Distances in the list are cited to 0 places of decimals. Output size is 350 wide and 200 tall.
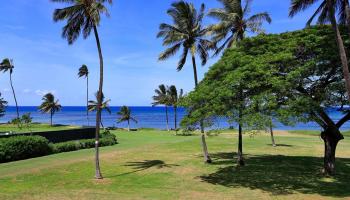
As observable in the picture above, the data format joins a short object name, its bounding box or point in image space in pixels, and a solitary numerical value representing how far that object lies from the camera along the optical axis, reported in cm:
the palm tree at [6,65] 6262
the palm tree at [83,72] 6569
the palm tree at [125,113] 7325
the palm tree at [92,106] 7141
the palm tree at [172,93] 6476
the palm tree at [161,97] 6475
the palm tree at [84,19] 1867
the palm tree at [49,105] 8059
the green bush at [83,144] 3042
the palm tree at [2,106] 7830
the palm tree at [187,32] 2422
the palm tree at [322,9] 1596
